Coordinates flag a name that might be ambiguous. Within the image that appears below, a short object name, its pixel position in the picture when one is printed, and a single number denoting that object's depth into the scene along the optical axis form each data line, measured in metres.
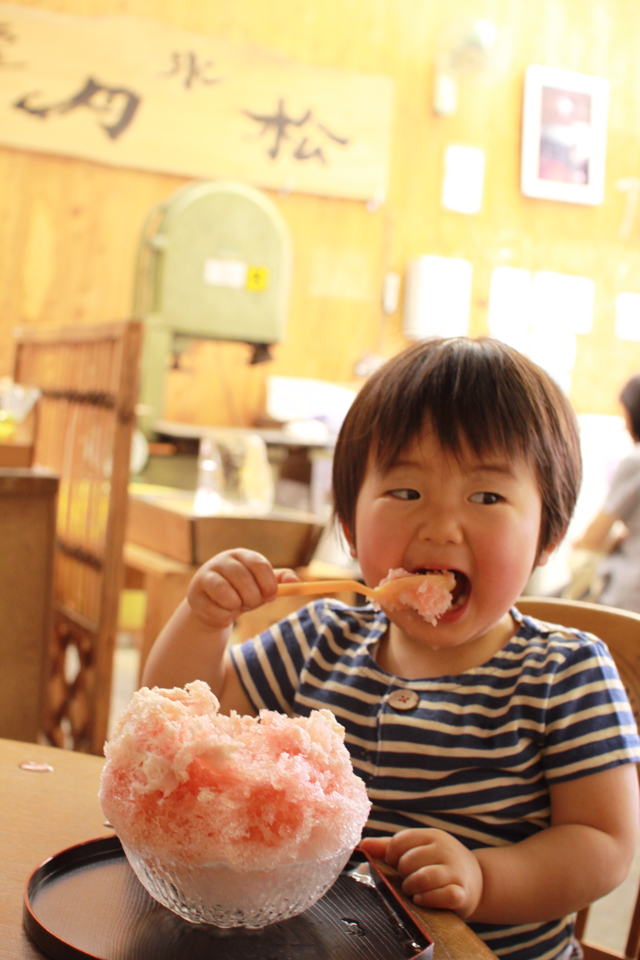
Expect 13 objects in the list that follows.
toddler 0.85
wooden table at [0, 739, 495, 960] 0.55
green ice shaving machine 2.95
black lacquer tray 0.51
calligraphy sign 4.16
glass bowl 0.48
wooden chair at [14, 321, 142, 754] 2.12
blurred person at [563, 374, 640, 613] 3.01
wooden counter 2.08
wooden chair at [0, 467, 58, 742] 1.90
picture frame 5.11
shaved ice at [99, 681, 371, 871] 0.48
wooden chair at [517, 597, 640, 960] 1.10
